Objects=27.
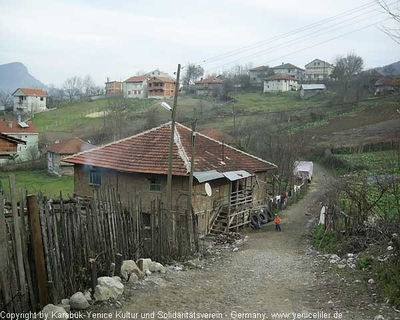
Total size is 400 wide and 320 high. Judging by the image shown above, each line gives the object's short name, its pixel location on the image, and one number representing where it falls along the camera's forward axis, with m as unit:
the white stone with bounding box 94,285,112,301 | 6.87
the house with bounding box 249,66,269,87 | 99.18
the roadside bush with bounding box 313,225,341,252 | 12.99
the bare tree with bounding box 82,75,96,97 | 110.63
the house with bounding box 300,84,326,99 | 78.31
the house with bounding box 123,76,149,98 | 91.56
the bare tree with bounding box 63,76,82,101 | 111.00
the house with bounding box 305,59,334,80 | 110.06
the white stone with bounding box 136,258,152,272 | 8.65
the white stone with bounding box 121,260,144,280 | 8.05
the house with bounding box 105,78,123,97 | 106.60
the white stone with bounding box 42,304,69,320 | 5.79
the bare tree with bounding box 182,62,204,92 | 99.58
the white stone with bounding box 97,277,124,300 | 7.03
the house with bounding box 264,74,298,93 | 87.66
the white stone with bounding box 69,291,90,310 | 6.52
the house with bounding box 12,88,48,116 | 83.94
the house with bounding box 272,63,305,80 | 109.56
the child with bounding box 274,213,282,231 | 19.57
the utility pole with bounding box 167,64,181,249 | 13.39
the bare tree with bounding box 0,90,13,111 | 87.39
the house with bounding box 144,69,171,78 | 103.40
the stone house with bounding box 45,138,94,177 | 42.81
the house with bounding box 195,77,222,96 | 84.69
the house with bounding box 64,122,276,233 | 18.45
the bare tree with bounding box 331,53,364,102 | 81.88
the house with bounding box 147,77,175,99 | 86.69
